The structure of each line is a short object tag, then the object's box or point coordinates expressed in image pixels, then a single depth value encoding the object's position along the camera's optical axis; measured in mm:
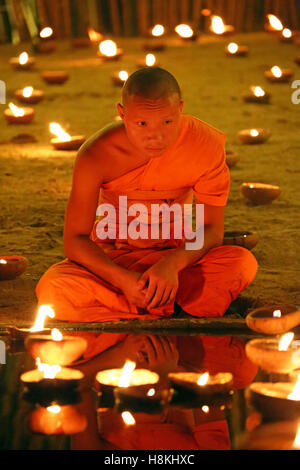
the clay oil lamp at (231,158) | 10680
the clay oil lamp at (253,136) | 12124
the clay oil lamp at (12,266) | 7114
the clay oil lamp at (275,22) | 18040
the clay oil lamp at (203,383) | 4438
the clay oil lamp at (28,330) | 5287
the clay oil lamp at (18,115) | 13647
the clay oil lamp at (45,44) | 20942
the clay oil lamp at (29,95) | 15042
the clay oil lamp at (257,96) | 14758
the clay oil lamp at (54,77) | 16733
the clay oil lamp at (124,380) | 4435
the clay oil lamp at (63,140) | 11808
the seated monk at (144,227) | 5759
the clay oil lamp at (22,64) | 18267
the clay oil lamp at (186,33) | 21665
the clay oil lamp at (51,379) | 4548
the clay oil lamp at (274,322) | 5290
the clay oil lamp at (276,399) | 4251
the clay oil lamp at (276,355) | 4687
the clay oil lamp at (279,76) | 16036
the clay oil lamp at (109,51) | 19019
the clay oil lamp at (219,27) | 20775
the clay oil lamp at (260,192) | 9316
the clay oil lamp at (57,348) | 4826
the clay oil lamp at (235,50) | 18773
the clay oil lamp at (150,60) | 14474
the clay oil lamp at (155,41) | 20258
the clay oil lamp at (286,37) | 20348
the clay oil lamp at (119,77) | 15726
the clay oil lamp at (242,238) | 7207
